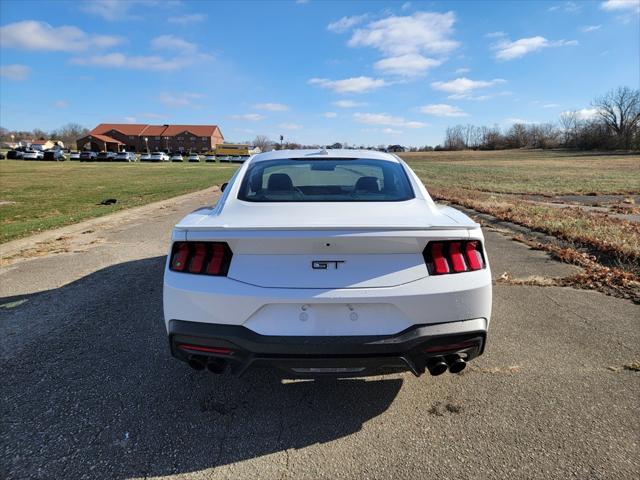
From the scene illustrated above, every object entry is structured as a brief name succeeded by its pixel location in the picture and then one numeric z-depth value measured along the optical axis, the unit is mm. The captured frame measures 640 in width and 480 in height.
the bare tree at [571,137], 106875
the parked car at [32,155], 67125
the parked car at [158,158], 79812
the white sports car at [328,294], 2330
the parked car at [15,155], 68238
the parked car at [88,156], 73500
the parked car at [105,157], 74625
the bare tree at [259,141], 145750
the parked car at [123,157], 75250
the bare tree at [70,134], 152625
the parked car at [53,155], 68369
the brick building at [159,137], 123812
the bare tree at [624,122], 88625
